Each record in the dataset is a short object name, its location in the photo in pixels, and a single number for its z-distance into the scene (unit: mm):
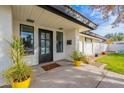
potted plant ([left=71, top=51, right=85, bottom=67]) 4315
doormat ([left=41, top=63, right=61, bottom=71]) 3870
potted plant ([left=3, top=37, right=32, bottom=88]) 2158
